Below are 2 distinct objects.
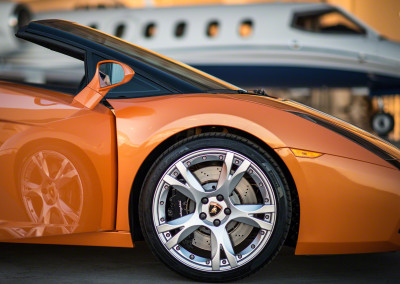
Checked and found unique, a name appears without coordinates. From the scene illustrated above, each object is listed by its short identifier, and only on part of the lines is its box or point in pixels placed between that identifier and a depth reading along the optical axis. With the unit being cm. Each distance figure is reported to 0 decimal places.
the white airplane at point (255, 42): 1279
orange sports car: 277
